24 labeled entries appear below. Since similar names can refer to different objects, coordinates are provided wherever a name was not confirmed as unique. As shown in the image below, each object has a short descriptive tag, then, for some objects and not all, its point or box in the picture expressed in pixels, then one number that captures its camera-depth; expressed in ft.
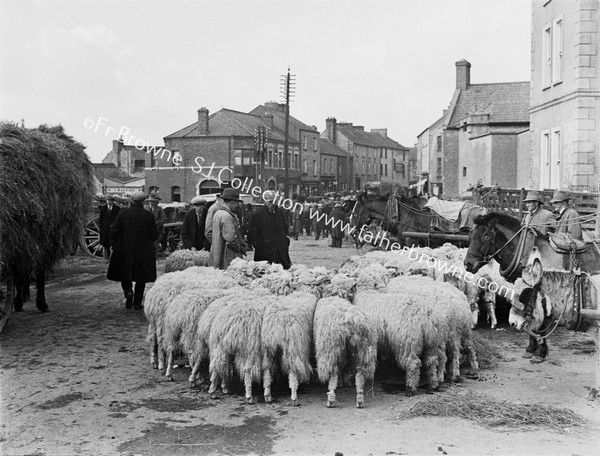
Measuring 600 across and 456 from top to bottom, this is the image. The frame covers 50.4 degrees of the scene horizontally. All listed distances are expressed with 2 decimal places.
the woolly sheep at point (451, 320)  22.80
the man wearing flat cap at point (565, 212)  33.50
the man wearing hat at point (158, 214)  59.67
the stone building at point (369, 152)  256.52
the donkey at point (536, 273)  22.08
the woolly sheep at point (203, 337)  22.33
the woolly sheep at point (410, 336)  21.97
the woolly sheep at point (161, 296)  25.30
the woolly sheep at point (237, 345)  21.18
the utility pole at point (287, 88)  126.18
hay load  27.68
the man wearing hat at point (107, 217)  56.59
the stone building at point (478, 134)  103.50
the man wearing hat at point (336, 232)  88.58
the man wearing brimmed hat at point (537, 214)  32.24
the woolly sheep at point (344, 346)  20.80
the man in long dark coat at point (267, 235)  35.91
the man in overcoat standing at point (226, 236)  33.83
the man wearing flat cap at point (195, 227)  44.01
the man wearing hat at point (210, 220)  37.11
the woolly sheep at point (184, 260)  37.88
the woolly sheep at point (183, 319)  23.41
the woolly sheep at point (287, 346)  20.92
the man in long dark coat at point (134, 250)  37.76
